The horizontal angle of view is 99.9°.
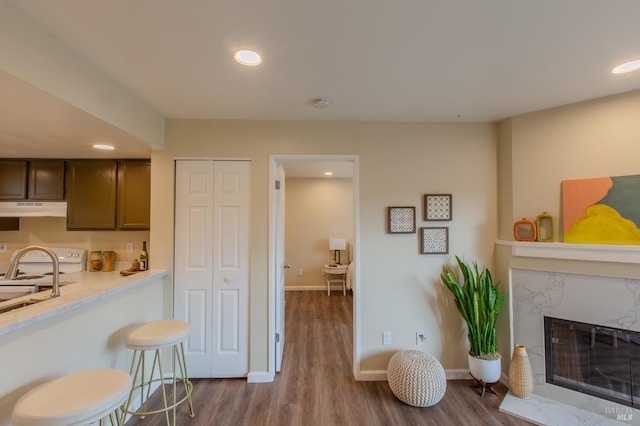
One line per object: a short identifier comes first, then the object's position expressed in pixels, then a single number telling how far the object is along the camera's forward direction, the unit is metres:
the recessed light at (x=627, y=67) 1.65
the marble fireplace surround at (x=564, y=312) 1.95
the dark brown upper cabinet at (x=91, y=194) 2.89
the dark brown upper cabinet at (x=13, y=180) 2.88
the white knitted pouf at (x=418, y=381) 2.12
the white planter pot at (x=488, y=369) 2.28
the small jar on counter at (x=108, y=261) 3.03
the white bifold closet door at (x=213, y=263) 2.52
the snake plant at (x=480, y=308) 2.34
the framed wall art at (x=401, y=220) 2.60
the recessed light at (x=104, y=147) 2.45
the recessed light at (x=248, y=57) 1.54
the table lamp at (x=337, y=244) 5.59
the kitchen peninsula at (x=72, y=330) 1.28
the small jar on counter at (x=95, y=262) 3.05
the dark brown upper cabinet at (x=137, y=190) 2.88
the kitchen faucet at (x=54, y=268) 1.41
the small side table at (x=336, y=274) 5.46
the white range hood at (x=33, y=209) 2.84
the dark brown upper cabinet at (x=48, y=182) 2.89
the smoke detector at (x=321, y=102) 2.15
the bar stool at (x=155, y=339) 1.76
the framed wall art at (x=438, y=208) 2.61
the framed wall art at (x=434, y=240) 2.59
